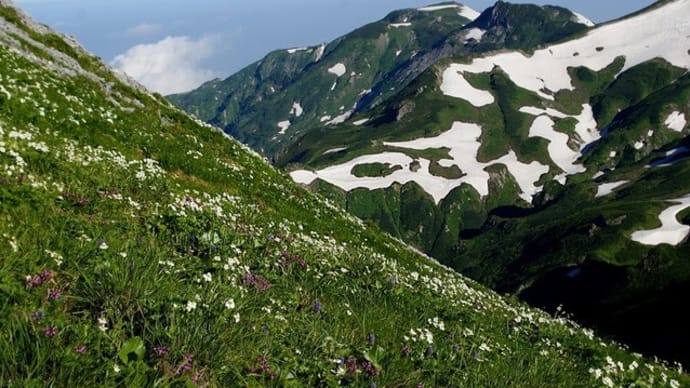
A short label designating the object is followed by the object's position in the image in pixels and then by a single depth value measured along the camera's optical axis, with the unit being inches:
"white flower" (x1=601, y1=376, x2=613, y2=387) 372.2
